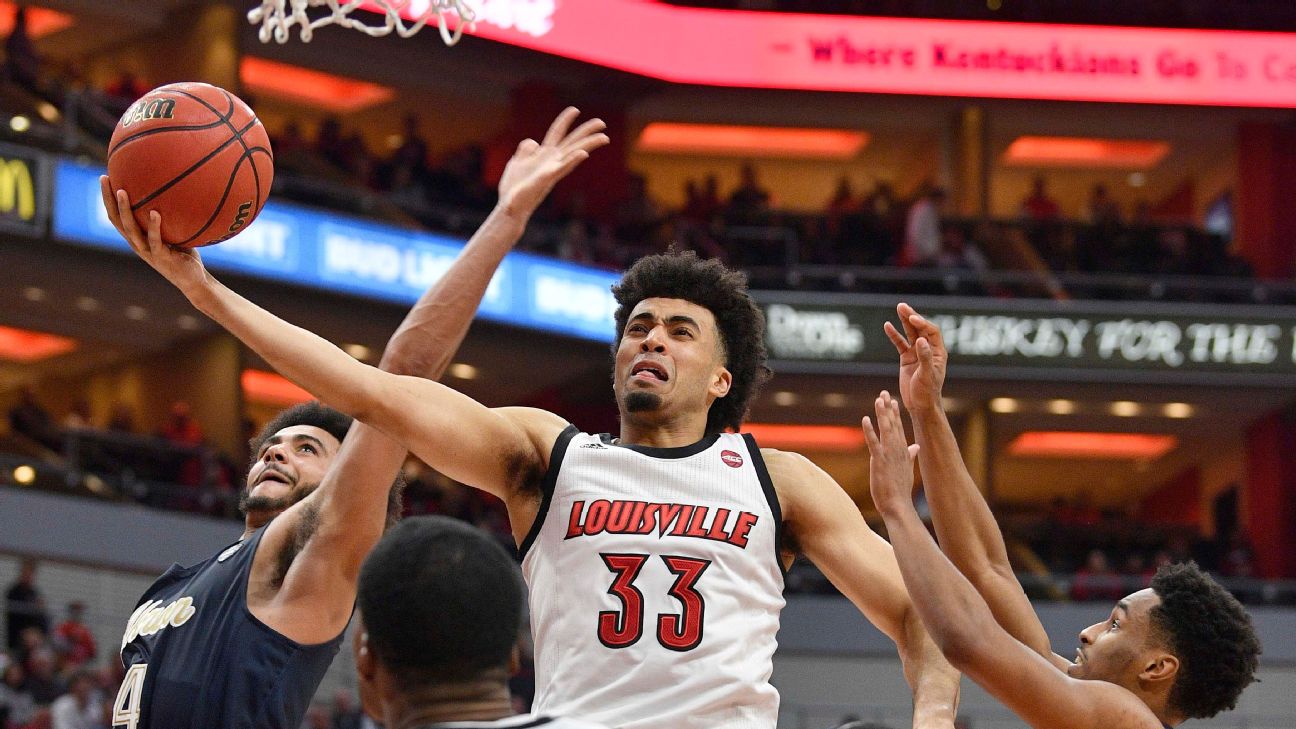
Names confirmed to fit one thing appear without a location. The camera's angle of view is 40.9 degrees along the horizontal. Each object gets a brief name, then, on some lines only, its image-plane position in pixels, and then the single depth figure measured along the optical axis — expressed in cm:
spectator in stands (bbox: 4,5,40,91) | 1842
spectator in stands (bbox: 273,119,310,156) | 2124
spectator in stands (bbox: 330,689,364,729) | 1388
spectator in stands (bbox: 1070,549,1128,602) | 2034
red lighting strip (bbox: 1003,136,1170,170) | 2864
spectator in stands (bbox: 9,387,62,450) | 1744
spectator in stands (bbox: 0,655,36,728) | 1226
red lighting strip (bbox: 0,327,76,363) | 2336
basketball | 432
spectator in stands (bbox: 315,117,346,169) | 2206
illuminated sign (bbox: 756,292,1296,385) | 2177
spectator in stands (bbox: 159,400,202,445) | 1864
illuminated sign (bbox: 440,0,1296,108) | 2395
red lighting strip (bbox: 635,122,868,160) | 2827
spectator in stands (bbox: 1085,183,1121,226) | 2489
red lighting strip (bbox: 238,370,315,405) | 2506
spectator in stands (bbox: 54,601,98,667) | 1369
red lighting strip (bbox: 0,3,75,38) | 2284
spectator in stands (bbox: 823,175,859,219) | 2498
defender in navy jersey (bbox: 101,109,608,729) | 441
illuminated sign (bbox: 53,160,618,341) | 1788
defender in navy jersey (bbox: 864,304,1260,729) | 408
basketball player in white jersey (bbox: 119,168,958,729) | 416
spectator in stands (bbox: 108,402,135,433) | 1873
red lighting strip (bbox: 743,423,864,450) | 2719
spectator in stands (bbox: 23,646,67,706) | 1264
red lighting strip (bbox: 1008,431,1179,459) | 2827
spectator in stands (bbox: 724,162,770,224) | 2372
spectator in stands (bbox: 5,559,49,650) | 1455
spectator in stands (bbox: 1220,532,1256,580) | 2183
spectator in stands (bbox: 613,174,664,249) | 2259
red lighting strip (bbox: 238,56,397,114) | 2553
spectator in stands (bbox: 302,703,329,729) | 1306
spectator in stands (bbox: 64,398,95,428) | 1870
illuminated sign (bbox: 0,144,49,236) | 1714
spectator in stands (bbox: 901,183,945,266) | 2298
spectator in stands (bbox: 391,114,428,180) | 2218
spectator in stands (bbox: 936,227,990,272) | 2300
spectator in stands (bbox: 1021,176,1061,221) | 2608
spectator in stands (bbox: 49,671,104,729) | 1204
